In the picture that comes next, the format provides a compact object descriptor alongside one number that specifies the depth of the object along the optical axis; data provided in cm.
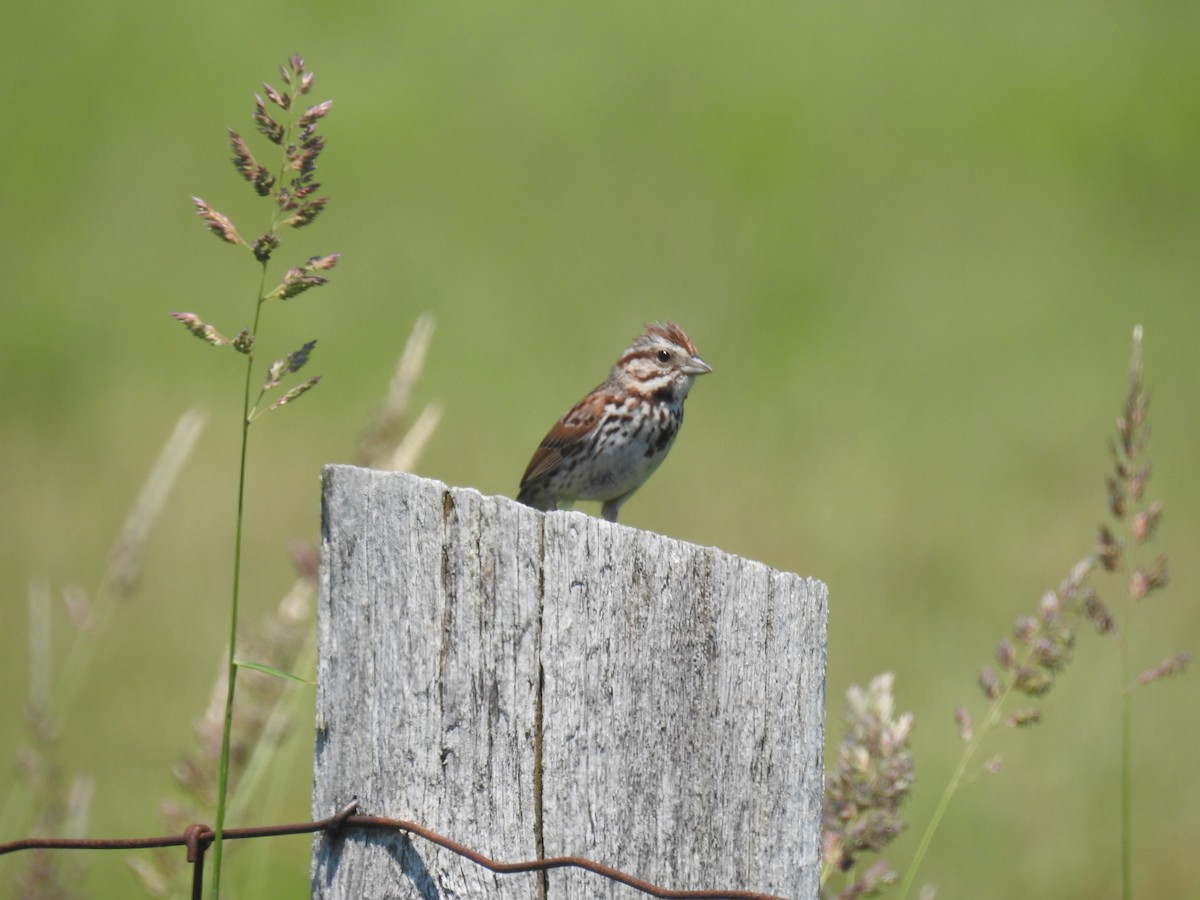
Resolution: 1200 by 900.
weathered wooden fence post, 431
